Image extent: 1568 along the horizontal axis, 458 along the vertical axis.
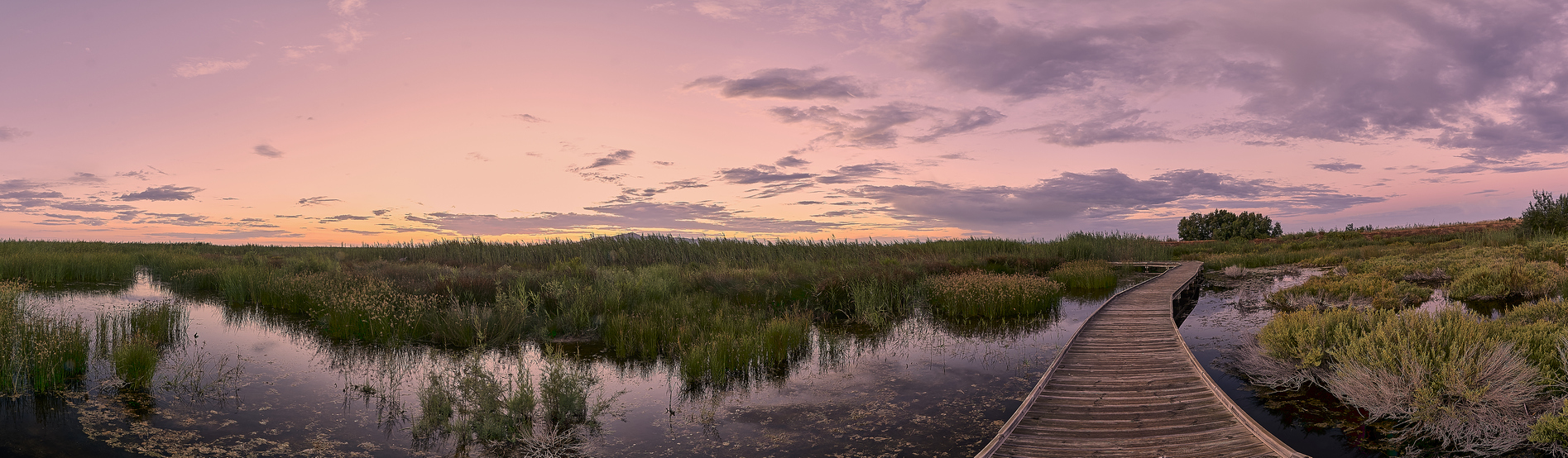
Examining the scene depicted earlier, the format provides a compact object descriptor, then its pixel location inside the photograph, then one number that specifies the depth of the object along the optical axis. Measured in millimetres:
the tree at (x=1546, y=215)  33469
